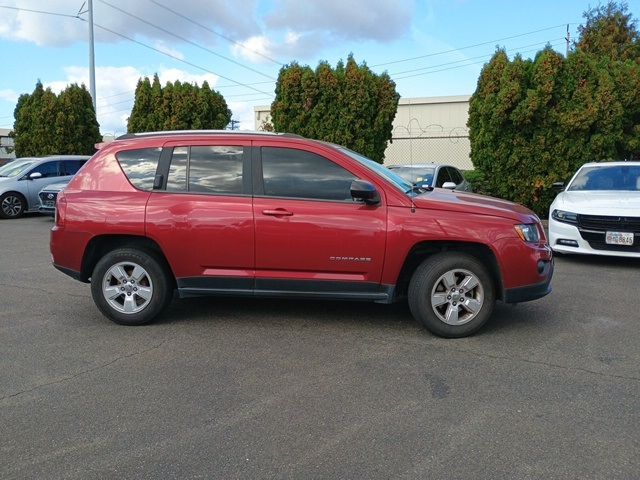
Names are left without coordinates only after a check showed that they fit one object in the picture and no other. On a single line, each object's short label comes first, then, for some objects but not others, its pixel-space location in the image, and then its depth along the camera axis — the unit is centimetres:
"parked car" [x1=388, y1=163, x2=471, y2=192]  1116
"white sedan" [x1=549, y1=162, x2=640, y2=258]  830
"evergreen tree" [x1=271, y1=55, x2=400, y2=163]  1528
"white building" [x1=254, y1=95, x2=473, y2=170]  2823
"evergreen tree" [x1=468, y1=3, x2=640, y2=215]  1277
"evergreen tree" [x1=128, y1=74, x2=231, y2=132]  1905
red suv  521
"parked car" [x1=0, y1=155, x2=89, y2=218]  1559
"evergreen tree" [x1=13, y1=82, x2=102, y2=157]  2105
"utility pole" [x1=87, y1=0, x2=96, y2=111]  2387
